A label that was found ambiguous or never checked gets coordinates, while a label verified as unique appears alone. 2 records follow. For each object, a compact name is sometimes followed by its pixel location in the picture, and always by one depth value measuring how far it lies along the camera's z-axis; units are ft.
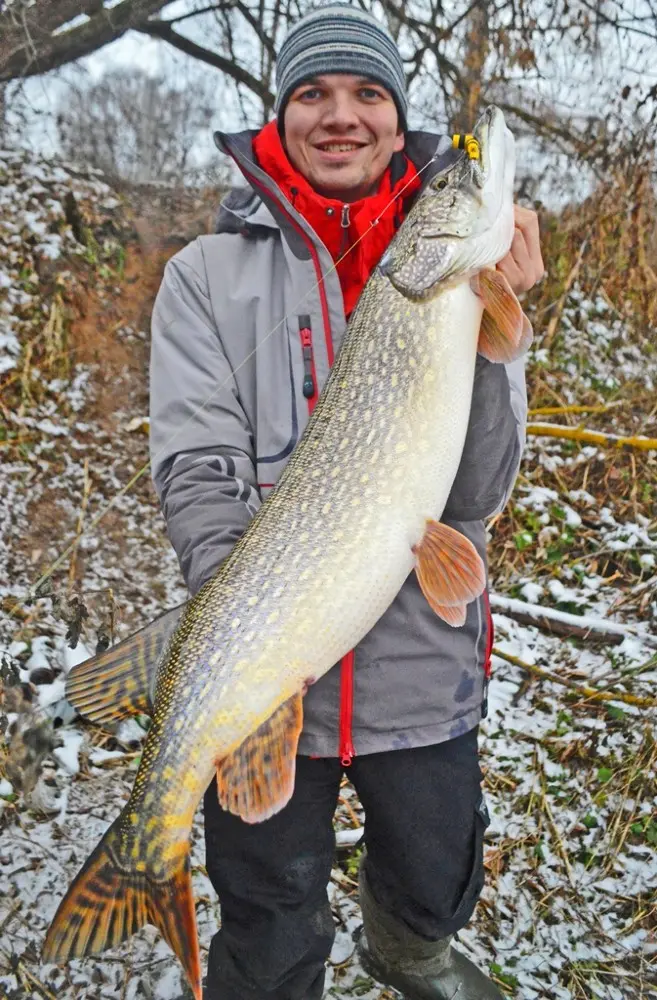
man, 5.14
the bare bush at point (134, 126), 20.04
